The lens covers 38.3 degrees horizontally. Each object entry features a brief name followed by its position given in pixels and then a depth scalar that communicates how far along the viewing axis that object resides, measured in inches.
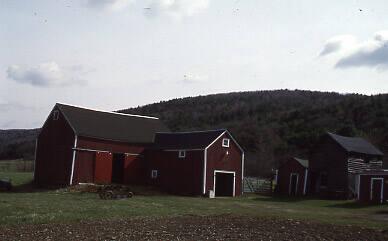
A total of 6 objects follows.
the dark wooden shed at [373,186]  1871.3
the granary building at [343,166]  1970.4
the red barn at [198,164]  1984.5
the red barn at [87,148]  1991.9
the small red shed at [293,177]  2278.5
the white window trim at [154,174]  2118.6
